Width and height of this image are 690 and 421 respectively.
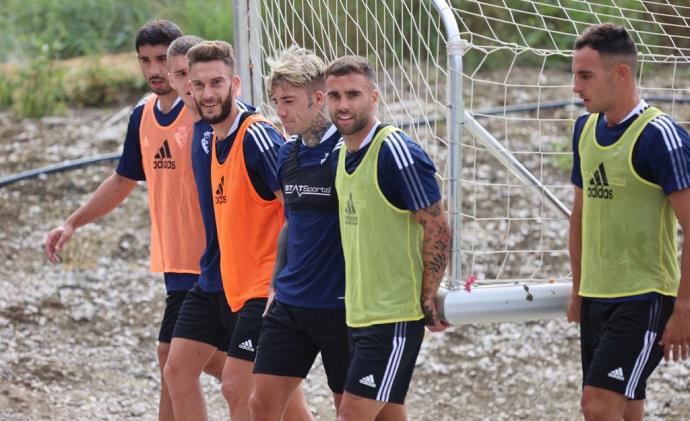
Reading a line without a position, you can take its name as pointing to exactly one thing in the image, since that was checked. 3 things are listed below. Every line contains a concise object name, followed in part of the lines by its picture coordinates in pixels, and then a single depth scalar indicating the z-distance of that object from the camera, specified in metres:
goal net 14.73
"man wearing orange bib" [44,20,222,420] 12.38
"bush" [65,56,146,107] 24.95
